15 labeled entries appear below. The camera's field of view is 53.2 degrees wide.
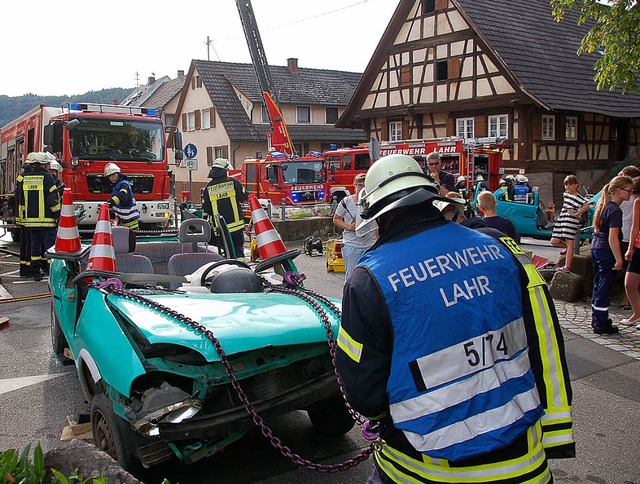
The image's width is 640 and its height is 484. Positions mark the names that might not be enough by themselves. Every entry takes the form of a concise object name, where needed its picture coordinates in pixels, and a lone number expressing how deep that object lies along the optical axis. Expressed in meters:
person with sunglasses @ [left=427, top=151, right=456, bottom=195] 8.58
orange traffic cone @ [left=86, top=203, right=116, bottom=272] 4.39
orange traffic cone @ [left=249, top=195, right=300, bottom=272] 4.73
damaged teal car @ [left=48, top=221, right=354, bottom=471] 3.12
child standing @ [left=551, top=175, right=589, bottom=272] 9.57
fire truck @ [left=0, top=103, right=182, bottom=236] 12.97
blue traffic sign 20.08
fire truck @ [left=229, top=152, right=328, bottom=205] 21.52
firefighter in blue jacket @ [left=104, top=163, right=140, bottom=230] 10.20
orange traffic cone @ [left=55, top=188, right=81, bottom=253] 5.21
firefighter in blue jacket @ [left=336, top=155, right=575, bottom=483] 1.99
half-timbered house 24.70
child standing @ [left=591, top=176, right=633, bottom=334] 6.83
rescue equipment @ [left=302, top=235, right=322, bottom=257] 14.03
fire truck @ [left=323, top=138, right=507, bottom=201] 19.30
